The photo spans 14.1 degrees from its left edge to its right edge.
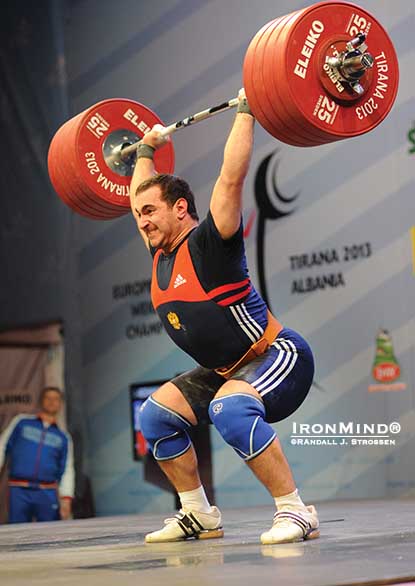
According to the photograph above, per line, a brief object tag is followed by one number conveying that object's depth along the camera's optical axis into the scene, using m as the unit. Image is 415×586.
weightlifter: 5.44
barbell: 5.48
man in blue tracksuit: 12.39
